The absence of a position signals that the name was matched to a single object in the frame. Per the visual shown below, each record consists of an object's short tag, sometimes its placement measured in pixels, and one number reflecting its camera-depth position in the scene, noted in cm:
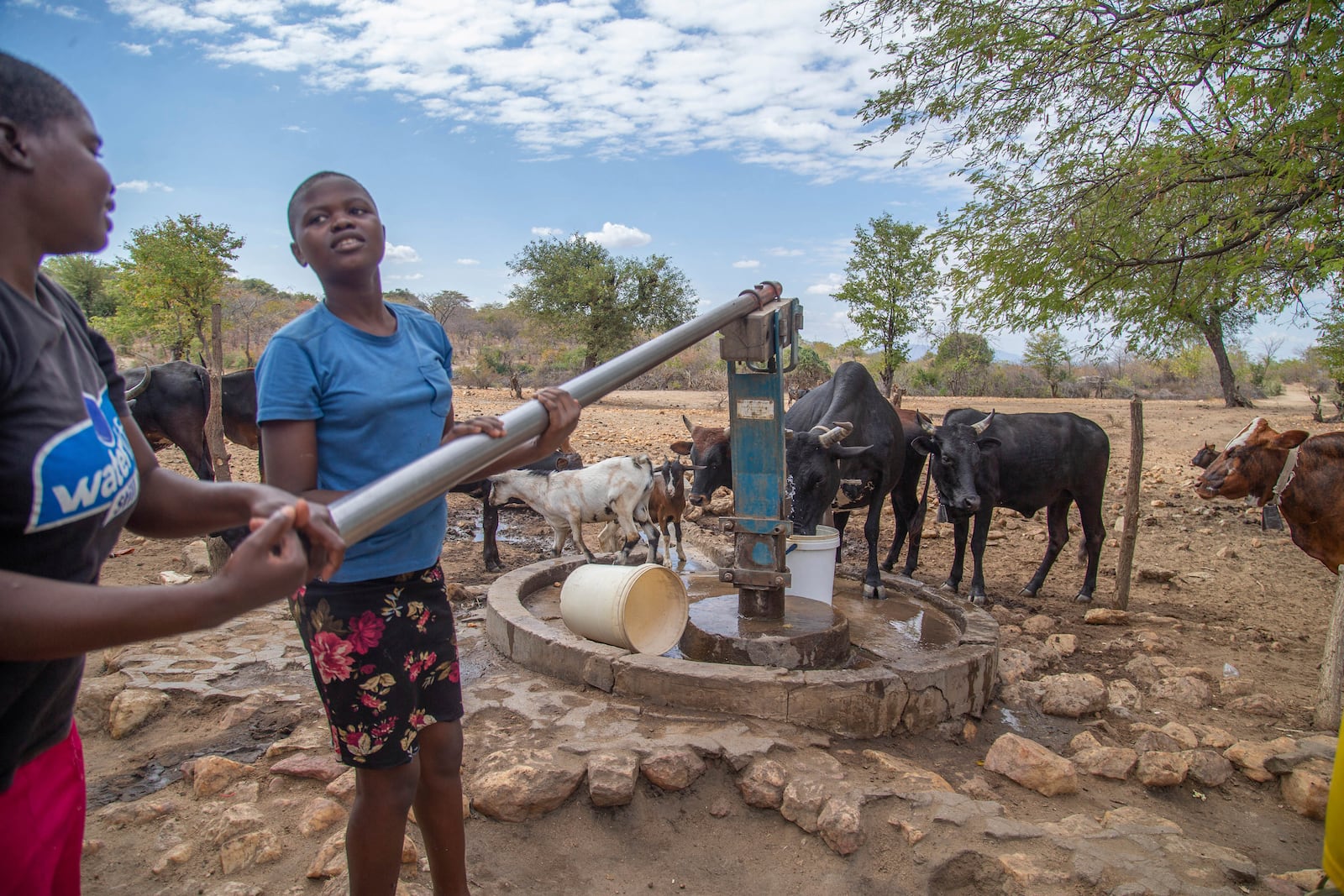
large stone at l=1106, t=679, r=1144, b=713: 491
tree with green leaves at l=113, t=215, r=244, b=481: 1753
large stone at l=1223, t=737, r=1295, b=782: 401
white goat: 698
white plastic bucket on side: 421
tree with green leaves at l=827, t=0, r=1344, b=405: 590
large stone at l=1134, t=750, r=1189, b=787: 390
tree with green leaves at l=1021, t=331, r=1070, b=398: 3086
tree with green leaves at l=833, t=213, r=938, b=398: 2078
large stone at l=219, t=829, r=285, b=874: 291
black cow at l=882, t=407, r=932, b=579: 781
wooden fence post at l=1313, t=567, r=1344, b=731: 454
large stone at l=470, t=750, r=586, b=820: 330
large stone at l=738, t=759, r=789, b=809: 346
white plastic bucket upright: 542
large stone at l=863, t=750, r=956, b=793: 355
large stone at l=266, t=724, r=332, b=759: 365
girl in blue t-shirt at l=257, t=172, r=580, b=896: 201
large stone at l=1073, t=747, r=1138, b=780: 395
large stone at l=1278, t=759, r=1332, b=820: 373
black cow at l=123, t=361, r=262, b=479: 723
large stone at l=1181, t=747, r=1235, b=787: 398
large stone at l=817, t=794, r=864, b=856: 322
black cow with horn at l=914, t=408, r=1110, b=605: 689
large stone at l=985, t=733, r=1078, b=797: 376
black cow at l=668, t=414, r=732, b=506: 793
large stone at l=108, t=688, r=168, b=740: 398
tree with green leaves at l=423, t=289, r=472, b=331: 4260
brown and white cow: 554
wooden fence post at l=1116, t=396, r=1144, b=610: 677
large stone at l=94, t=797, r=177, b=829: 314
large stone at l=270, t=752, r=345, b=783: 345
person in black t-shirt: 120
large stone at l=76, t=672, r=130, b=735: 408
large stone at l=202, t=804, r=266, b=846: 304
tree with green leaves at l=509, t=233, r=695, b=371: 2775
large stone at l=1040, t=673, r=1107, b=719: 474
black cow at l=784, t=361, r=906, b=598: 604
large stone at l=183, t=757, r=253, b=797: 336
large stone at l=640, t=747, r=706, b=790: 350
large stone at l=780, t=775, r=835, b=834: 335
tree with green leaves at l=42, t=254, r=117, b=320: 2752
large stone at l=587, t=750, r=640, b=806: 338
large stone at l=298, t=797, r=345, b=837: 310
